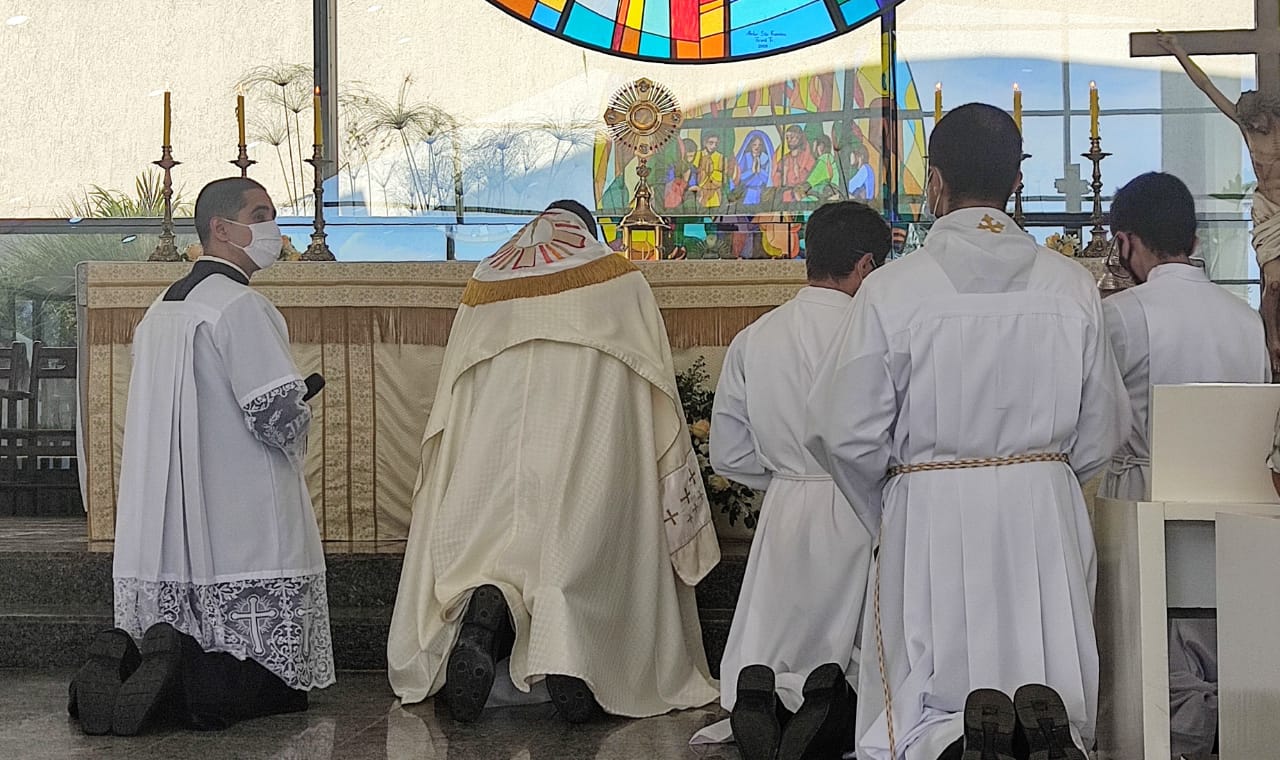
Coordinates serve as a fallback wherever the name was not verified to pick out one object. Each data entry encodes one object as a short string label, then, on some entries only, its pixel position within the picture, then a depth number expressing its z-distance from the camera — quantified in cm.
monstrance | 779
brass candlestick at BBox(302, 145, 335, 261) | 714
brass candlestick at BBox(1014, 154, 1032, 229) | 748
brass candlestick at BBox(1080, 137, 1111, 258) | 682
